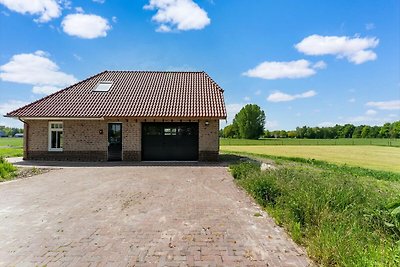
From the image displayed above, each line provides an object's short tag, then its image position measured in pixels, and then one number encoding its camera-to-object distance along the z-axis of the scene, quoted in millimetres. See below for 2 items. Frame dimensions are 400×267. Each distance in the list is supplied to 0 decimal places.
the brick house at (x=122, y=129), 16859
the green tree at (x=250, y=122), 89438
